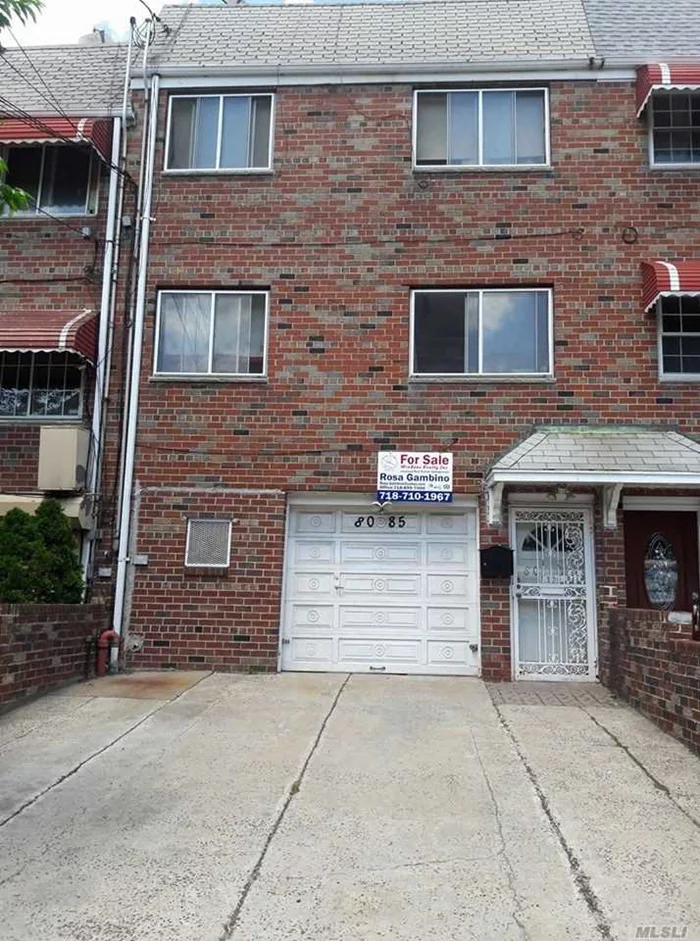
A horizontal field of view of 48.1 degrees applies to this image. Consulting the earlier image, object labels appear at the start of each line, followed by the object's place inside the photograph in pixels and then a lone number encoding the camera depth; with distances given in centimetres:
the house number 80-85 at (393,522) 995
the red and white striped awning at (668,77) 970
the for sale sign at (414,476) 966
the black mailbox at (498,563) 937
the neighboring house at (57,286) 978
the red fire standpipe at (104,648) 924
